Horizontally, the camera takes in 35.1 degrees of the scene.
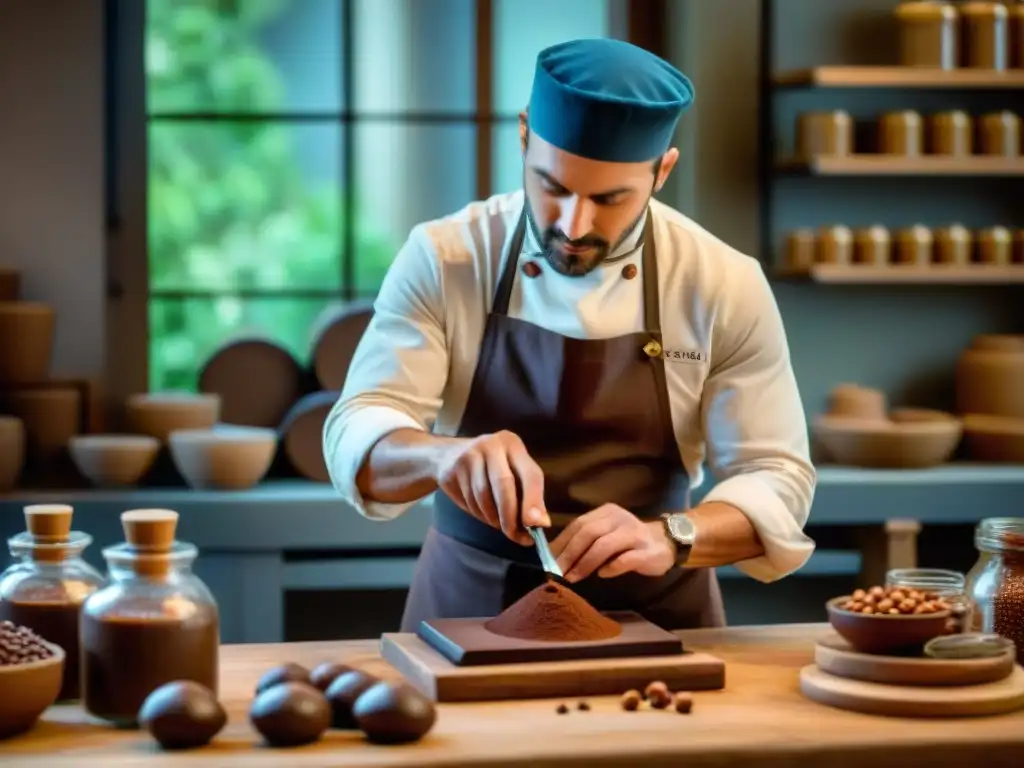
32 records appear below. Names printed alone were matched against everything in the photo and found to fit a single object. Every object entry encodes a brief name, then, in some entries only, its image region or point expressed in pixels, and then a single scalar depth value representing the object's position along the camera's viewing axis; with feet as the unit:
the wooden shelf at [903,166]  14.42
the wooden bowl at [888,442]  14.14
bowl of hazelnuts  6.56
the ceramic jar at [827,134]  14.55
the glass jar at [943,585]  6.83
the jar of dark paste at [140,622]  5.96
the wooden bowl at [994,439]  14.75
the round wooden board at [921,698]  6.29
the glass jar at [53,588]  6.41
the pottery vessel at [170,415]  13.96
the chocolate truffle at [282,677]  6.18
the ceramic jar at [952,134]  14.80
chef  8.20
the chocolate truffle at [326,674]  6.24
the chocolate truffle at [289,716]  5.74
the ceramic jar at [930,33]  14.69
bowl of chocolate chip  5.82
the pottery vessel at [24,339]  13.64
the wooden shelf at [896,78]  14.39
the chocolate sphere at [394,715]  5.80
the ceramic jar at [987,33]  14.78
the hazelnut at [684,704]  6.34
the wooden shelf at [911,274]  14.51
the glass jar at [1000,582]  7.07
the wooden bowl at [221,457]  13.34
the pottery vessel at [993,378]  14.92
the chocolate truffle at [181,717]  5.68
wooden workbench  5.68
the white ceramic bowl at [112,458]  13.37
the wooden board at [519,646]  6.70
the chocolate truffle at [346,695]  6.03
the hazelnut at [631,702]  6.37
